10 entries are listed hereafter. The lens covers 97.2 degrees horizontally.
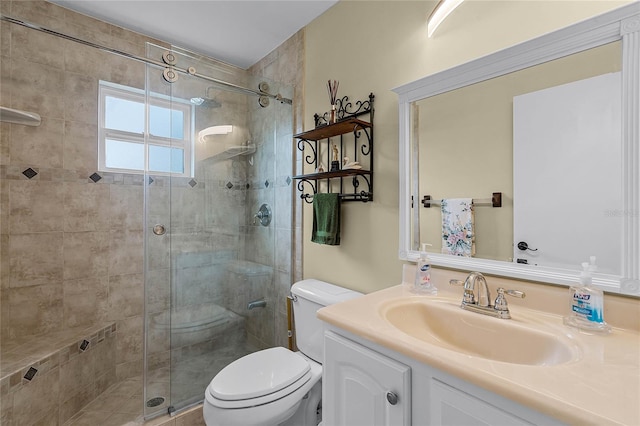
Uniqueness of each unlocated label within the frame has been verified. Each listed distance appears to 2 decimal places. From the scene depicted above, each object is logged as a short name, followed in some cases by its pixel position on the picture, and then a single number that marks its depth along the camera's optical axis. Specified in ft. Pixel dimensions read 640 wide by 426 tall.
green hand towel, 5.06
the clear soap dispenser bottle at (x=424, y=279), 3.67
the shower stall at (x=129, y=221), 5.06
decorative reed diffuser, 4.95
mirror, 2.56
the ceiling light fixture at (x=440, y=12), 3.49
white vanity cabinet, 1.86
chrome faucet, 2.90
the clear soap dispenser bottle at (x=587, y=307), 2.46
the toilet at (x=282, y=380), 3.73
